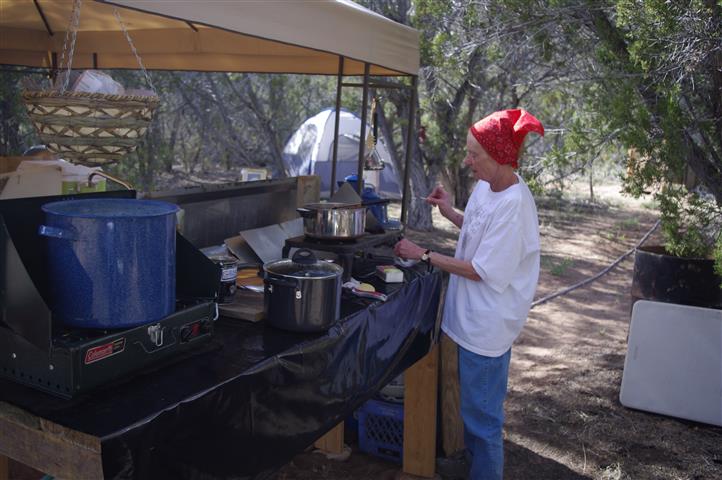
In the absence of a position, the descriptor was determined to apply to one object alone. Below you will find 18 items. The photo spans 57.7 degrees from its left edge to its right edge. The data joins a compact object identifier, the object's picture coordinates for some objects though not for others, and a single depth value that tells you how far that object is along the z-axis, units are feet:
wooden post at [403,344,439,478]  11.15
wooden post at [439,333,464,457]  11.36
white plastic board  13.71
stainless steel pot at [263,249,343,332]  7.09
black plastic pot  14.99
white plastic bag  6.97
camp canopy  8.06
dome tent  46.26
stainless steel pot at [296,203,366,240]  9.55
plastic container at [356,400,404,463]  11.75
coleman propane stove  5.20
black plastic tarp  5.12
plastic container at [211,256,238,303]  7.97
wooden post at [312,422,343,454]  11.93
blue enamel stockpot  5.47
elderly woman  8.79
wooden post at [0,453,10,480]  6.89
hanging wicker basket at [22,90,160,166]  6.75
